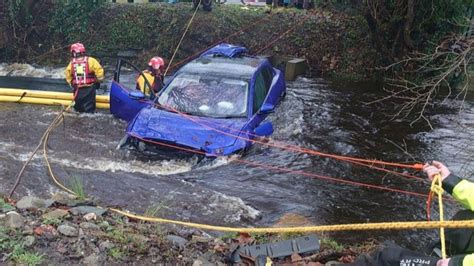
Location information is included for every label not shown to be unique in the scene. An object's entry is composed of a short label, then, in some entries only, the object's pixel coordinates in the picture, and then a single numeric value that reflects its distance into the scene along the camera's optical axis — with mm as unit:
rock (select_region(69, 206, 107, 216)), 4843
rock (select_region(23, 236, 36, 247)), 3934
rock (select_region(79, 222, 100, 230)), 4434
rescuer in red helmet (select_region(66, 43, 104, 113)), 9523
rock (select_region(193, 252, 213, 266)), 4137
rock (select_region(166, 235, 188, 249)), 4504
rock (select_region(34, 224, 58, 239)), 4129
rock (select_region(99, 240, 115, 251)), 4095
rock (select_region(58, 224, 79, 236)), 4230
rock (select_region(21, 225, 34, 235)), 4105
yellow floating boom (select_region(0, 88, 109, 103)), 10142
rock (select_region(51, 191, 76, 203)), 5460
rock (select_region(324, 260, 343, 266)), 4302
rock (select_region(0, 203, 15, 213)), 4595
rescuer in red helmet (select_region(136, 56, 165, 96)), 9383
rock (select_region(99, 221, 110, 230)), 4536
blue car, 7330
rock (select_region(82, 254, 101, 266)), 3891
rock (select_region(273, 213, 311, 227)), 5989
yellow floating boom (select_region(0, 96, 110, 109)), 10141
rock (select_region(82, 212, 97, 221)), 4695
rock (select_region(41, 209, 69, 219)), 4547
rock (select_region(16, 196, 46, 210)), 4969
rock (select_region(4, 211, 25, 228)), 4223
